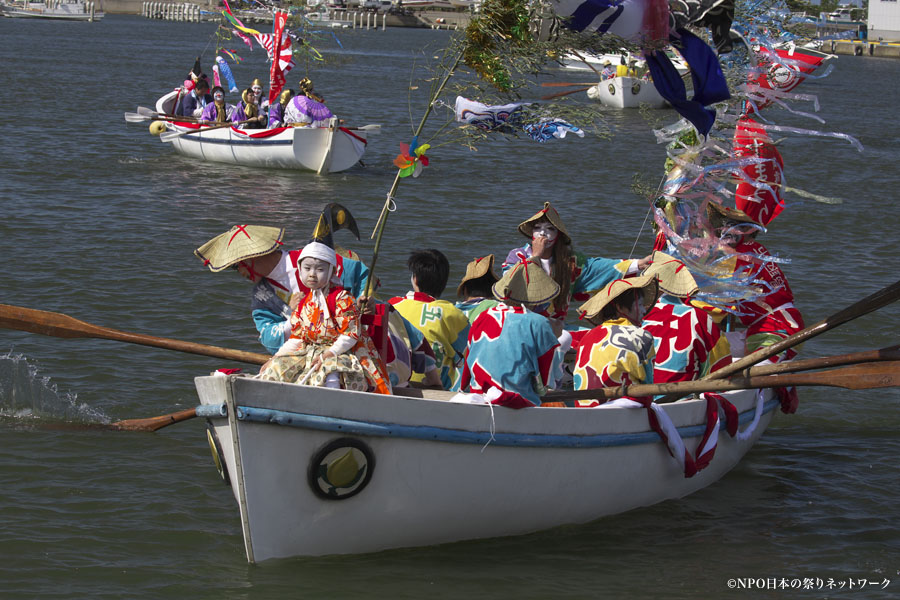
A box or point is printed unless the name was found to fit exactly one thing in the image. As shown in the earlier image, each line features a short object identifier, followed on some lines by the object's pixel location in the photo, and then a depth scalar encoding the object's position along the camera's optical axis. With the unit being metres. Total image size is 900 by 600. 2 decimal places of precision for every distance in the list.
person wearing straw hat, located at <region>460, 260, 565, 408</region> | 11.14
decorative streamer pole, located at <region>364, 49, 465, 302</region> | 10.29
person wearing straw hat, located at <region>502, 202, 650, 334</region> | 14.59
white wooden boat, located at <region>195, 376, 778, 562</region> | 10.67
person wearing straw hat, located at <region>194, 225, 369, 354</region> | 12.09
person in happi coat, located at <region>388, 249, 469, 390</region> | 12.64
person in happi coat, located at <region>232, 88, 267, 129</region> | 37.72
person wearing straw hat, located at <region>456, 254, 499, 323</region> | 13.27
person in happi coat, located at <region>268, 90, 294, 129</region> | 37.44
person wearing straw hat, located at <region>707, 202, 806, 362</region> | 14.66
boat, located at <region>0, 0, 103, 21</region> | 164.00
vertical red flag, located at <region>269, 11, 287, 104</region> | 35.12
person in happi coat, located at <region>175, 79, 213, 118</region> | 40.81
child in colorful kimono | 10.94
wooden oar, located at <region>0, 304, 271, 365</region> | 13.27
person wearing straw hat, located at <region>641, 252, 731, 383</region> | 12.87
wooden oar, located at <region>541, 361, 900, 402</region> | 11.84
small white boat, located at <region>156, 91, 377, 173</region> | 36.94
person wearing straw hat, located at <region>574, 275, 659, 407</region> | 12.14
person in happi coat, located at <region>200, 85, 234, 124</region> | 38.75
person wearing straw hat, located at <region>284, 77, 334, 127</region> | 37.09
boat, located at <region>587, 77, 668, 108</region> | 68.62
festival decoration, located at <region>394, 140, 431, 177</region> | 10.54
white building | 161.50
